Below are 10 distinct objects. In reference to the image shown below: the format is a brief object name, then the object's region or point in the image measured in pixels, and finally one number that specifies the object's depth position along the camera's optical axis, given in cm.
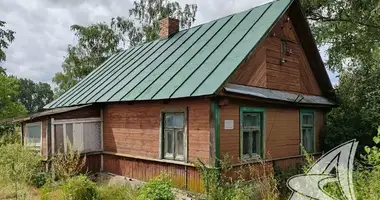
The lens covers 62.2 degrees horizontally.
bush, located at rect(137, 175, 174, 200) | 638
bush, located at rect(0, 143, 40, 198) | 670
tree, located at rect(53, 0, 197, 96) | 2319
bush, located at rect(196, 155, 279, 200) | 658
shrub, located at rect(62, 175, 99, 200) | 668
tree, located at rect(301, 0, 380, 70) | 1311
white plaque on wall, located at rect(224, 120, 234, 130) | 750
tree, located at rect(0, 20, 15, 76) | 1857
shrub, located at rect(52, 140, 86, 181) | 696
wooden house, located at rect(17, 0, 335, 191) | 765
